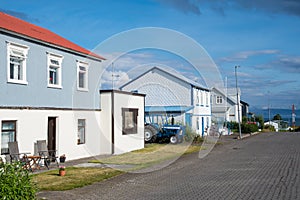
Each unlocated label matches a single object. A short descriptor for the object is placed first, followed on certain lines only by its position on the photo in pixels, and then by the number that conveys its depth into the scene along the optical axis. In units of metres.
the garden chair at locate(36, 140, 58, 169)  17.15
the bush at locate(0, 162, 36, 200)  7.11
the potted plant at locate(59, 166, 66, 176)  14.87
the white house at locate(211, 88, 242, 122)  61.25
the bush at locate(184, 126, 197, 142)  35.34
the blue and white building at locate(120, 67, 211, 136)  39.91
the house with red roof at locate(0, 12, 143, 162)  16.02
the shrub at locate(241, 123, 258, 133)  53.01
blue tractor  33.47
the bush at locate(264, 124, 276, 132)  69.26
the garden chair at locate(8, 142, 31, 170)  15.39
